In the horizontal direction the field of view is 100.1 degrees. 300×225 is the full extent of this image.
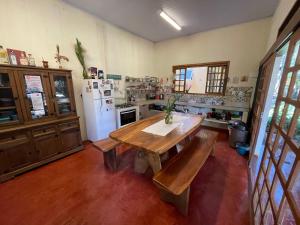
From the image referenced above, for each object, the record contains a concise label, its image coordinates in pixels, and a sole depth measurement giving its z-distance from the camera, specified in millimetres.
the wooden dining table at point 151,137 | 1501
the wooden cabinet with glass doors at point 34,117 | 1952
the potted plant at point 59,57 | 2602
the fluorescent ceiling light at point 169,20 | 2888
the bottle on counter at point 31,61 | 2201
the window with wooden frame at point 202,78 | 3868
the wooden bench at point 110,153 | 2134
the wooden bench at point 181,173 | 1330
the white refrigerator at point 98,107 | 2893
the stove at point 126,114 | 3488
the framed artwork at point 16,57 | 2010
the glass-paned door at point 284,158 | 800
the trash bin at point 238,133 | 2793
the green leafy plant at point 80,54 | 2846
